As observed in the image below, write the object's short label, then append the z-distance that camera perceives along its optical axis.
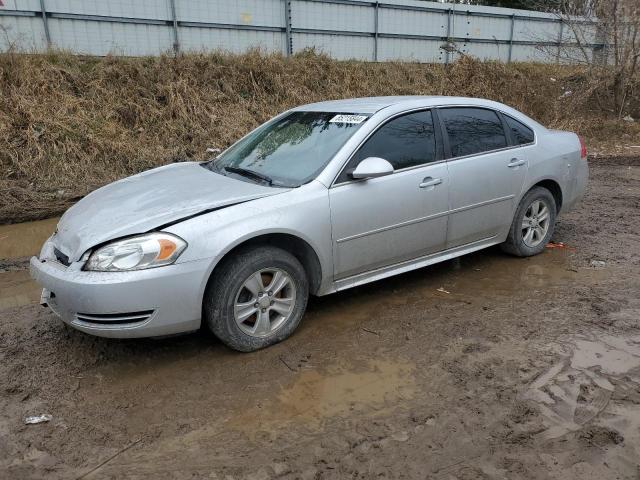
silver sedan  3.21
